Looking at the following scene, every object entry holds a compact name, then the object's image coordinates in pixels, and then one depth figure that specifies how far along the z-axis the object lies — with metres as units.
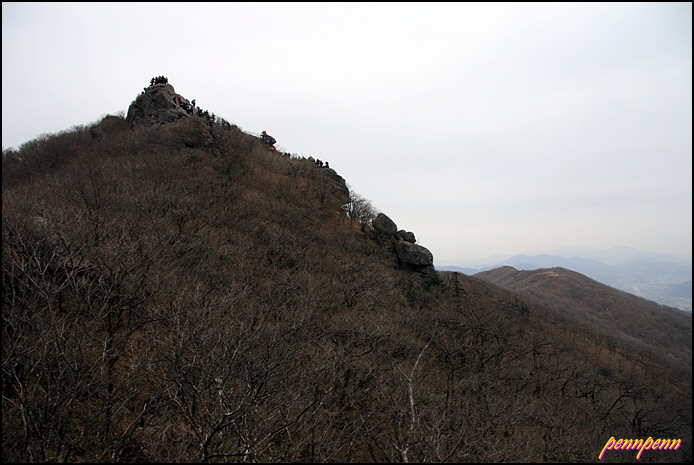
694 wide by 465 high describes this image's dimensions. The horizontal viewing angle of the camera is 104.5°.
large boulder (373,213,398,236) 39.66
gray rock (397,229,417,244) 41.38
